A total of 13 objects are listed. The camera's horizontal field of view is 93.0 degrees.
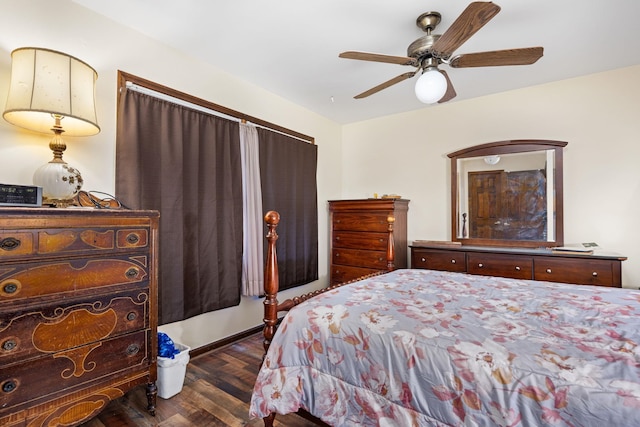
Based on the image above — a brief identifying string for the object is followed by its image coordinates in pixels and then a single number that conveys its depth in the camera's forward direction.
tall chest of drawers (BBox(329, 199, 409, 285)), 3.64
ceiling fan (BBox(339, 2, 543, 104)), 1.73
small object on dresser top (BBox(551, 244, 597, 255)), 2.70
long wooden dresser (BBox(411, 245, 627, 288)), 2.55
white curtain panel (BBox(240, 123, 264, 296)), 2.98
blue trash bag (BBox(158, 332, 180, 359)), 2.06
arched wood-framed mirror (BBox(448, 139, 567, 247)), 3.14
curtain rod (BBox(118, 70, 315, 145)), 2.22
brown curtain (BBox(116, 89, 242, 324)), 2.20
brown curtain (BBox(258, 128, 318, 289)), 3.30
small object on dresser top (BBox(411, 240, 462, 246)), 3.46
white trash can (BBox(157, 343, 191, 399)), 1.98
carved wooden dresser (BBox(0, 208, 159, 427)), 1.33
